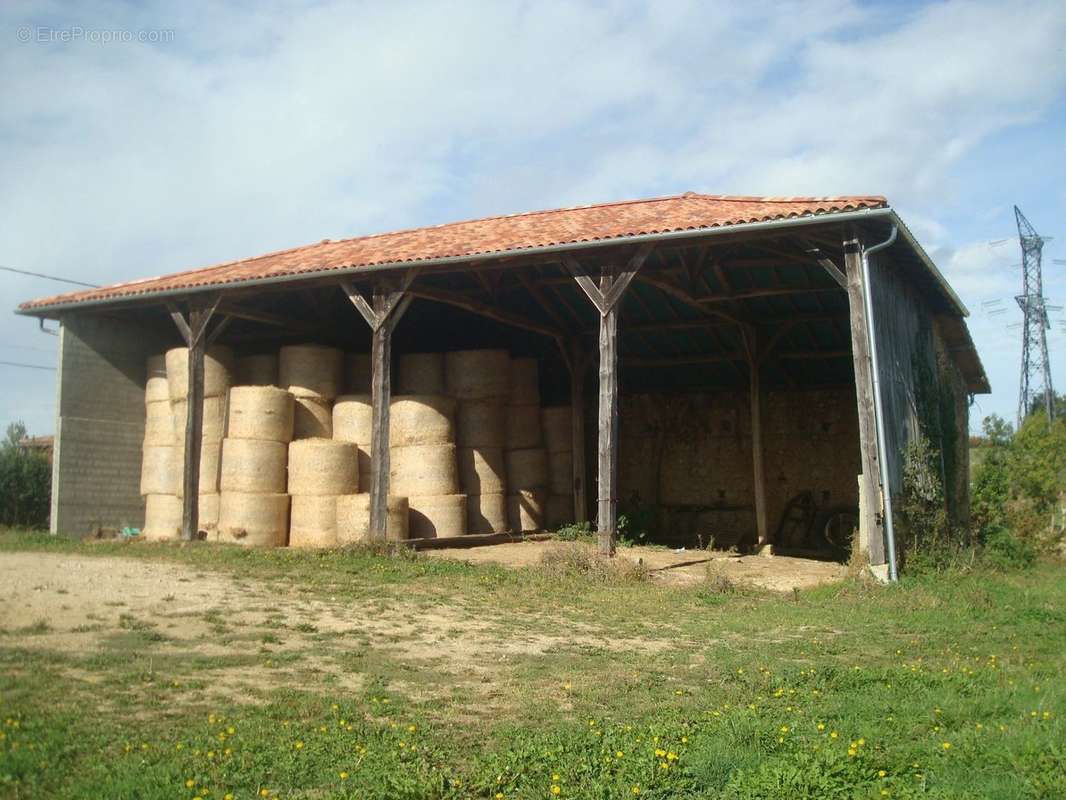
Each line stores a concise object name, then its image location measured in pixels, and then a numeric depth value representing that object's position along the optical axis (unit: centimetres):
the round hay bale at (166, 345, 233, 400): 1470
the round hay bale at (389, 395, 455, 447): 1463
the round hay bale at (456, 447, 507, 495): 1568
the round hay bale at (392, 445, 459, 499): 1449
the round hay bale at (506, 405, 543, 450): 1656
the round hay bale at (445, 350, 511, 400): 1582
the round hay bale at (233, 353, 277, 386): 1532
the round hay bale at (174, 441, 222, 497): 1438
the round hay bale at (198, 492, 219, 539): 1416
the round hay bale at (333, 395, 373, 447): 1441
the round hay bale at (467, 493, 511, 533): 1555
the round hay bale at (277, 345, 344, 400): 1475
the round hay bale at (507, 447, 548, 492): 1655
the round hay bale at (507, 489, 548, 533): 1639
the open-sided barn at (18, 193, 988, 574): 1145
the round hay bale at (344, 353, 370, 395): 1565
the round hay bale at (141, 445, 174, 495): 1463
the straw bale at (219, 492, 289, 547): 1341
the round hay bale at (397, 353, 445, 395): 1595
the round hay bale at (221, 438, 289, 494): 1357
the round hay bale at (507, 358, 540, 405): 1664
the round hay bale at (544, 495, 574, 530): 1698
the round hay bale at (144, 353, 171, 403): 1516
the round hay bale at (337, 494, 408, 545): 1307
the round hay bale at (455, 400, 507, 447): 1570
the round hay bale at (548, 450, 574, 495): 1722
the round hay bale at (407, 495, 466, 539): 1433
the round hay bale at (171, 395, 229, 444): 1456
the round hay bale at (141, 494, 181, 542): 1440
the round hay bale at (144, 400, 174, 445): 1494
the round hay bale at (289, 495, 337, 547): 1345
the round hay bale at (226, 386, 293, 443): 1373
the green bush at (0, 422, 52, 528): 1756
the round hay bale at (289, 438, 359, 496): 1359
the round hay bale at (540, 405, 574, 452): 1731
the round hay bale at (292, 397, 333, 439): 1455
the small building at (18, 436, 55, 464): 1882
